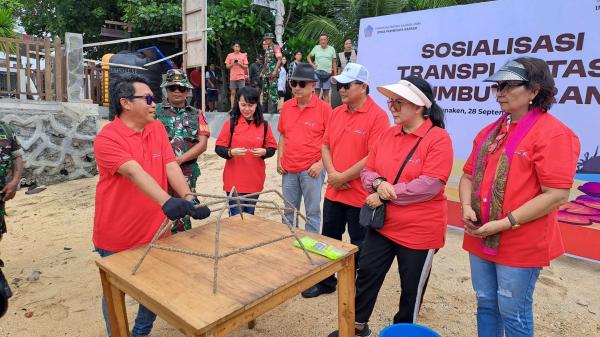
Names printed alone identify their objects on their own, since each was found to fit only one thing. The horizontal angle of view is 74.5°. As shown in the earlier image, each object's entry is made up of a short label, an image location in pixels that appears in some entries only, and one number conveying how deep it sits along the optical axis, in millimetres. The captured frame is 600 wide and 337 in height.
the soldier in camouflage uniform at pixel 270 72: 8906
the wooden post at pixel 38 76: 6539
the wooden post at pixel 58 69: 6738
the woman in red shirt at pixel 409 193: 2188
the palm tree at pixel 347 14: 8641
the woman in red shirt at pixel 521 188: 1763
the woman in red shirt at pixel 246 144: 3488
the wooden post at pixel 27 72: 6469
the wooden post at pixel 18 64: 6339
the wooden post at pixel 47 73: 6594
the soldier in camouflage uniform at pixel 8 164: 3041
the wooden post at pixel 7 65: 6156
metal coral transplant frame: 1568
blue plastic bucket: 1871
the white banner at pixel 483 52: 3424
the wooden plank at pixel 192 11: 9328
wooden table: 1475
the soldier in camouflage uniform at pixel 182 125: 3113
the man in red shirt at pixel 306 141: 3345
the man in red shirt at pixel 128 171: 2021
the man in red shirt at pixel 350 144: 2842
